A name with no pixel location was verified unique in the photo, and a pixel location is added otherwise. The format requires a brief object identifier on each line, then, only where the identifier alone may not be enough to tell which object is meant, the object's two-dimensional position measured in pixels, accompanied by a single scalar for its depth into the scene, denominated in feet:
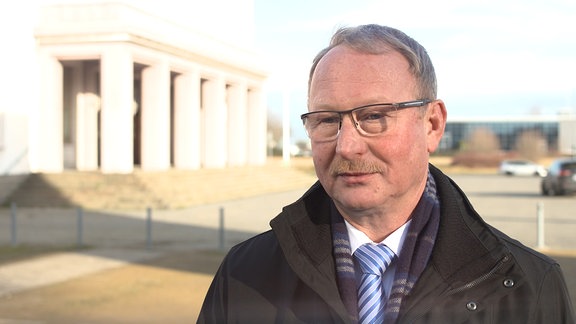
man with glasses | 6.27
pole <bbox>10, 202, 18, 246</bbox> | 48.18
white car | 191.93
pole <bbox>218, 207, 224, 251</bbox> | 44.29
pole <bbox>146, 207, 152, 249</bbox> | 46.32
